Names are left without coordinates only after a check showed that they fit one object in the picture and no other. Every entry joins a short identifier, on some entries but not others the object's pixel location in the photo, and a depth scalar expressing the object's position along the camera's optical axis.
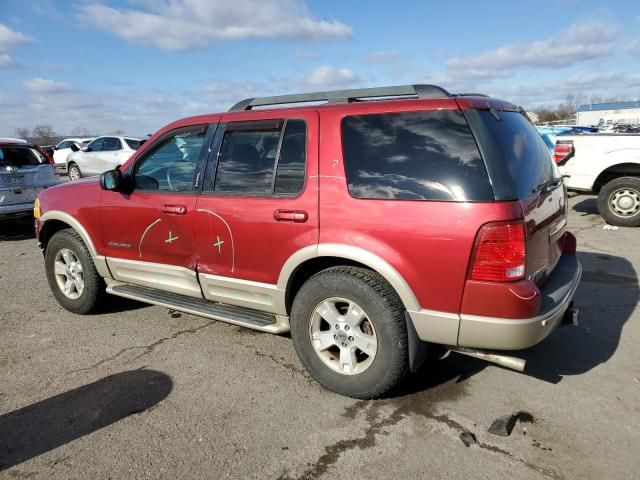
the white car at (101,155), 15.56
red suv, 2.59
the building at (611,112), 68.44
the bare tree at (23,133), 61.69
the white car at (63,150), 21.41
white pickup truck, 7.86
